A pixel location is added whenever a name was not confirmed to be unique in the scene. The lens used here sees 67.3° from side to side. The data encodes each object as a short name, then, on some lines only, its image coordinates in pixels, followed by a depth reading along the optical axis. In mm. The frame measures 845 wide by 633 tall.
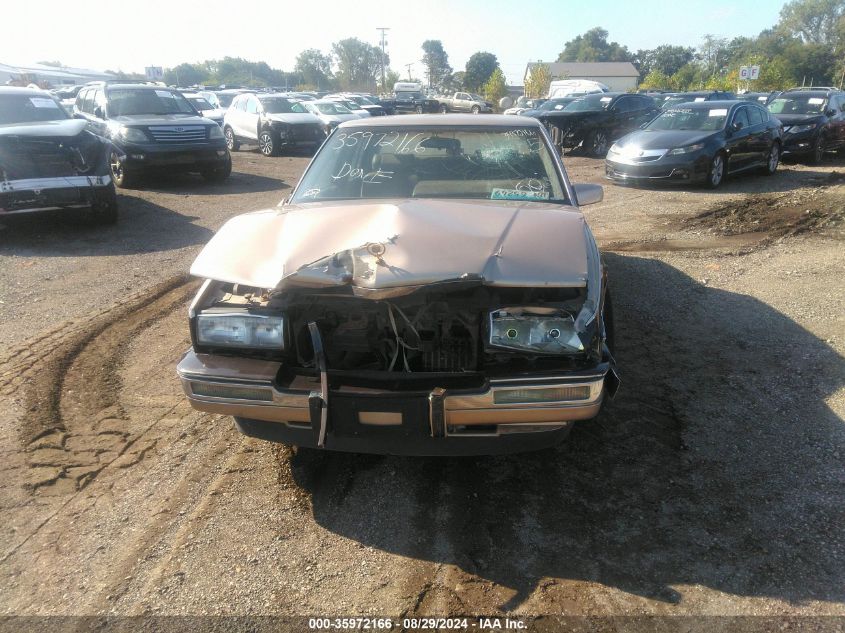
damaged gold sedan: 2648
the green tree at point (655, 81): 57844
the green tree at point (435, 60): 98125
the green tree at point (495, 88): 51178
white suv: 16922
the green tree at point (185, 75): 80500
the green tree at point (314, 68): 92188
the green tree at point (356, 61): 91562
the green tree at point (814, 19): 83000
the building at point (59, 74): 45138
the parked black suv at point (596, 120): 17484
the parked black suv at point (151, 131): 11320
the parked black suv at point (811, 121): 14531
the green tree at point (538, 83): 51812
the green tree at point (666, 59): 109062
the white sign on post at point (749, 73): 31359
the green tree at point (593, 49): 117188
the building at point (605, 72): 84794
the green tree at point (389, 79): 81838
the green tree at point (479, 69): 78188
